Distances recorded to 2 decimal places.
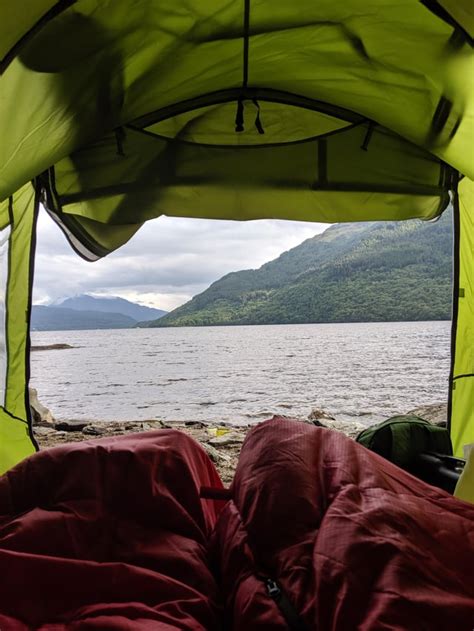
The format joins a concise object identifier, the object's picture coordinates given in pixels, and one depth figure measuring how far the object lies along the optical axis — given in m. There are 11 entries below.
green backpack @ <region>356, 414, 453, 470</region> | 1.86
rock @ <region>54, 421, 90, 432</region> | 5.58
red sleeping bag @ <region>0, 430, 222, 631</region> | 1.01
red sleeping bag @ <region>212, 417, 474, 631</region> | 0.85
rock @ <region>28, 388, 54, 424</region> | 5.88
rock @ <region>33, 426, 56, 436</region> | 5.07
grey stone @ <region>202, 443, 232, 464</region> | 3.80
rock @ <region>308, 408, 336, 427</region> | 6.33
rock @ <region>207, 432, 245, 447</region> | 4.70
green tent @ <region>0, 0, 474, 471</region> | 1.61
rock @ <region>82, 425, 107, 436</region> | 5.19
